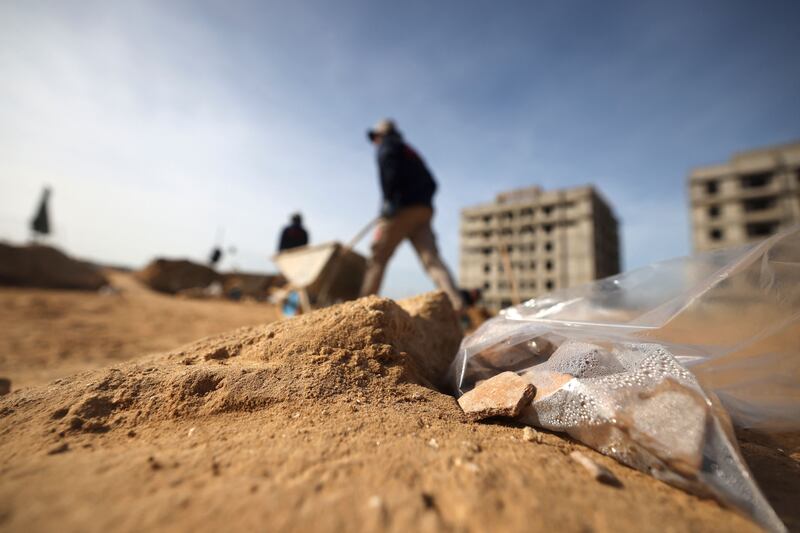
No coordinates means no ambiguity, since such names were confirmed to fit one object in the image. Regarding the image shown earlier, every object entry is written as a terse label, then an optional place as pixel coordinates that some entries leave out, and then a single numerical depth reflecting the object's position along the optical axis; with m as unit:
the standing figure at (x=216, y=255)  14.72
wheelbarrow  4.01
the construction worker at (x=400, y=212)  3.50
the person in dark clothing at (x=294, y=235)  5.70
